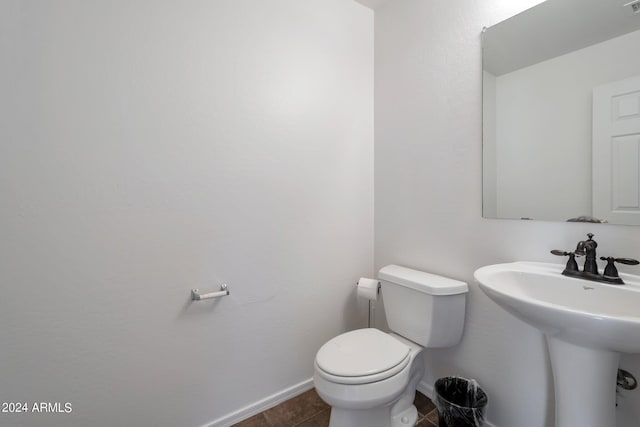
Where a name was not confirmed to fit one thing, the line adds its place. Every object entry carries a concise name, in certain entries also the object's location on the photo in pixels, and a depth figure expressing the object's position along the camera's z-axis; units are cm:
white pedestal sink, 70
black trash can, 123
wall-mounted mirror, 100
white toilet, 113
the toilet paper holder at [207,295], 129
